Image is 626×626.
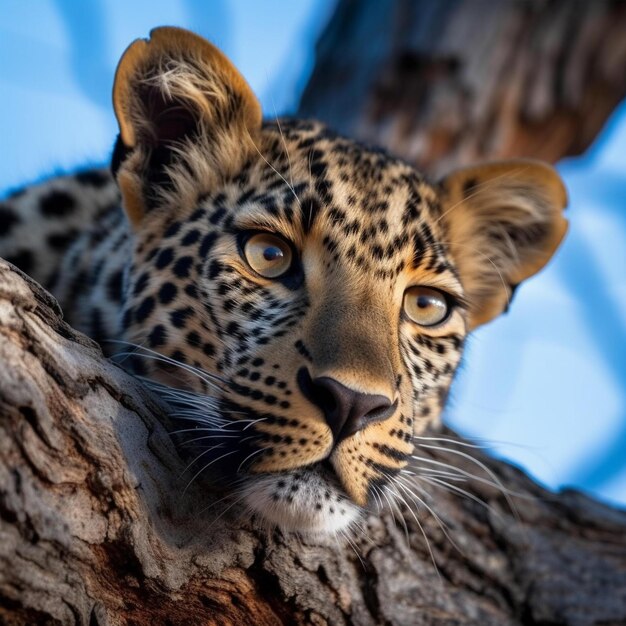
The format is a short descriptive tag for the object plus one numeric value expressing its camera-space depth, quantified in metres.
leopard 5.98
